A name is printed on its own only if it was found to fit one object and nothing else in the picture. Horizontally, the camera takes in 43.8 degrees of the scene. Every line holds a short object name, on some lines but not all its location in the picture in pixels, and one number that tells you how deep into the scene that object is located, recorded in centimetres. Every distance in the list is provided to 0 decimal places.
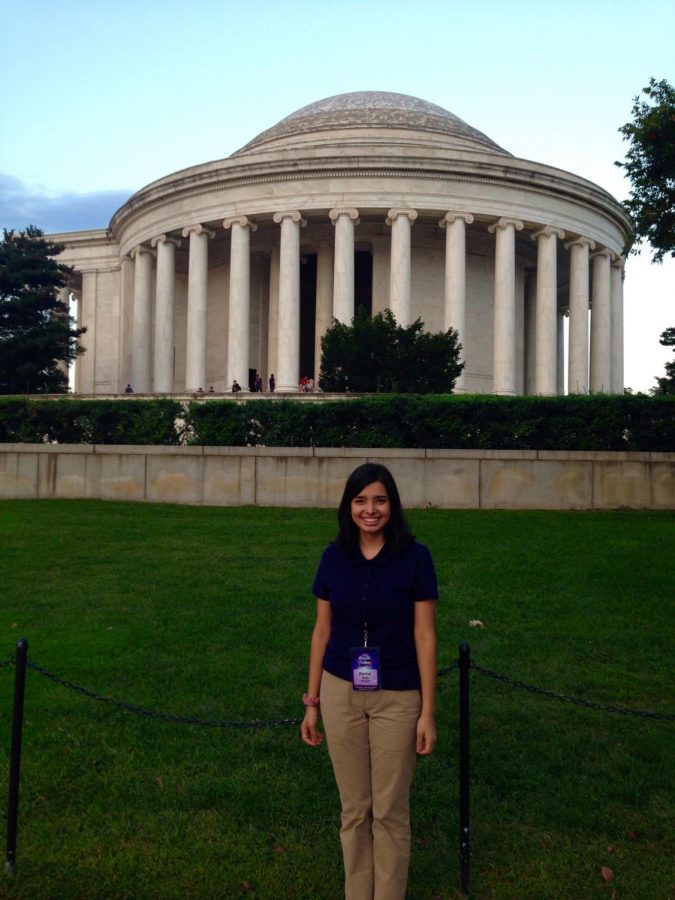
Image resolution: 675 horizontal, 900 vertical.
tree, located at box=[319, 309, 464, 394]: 2888
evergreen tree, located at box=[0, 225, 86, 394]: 3997
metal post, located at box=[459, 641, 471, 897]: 521
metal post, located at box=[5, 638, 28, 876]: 539
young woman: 463
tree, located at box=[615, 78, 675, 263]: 1653
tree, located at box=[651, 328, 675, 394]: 4398
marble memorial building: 4034
